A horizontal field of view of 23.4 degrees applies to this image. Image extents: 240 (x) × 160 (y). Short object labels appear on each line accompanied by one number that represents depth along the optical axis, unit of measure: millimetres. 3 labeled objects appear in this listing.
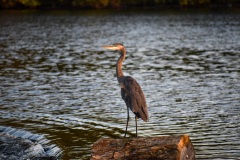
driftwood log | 12347
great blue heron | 14219
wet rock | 15555
